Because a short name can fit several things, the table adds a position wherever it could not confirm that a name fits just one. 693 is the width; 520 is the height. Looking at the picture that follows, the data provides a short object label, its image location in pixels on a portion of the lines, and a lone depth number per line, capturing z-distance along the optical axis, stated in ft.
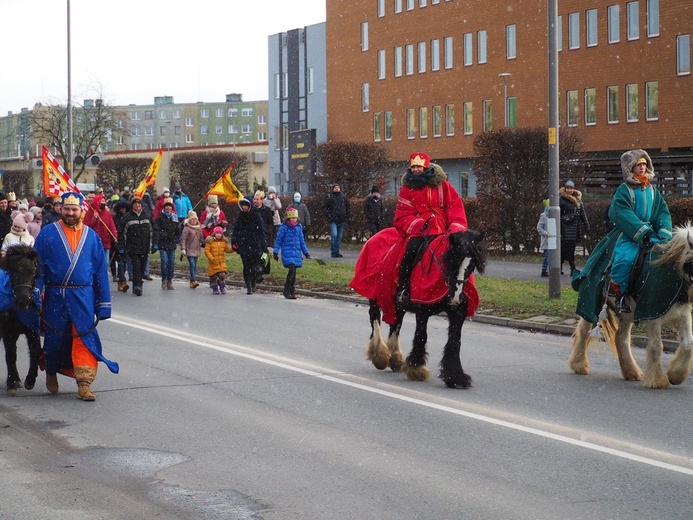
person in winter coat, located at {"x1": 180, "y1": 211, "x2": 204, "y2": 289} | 78.84
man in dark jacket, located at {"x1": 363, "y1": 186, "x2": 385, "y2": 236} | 103.35
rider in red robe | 35.73
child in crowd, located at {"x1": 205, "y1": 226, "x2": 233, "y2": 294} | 73.51
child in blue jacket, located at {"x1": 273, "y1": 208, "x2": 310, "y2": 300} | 69.51
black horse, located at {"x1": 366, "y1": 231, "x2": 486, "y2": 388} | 34.37
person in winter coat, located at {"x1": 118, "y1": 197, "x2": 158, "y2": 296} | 72.38
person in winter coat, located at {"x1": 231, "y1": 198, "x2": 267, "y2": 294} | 73.20
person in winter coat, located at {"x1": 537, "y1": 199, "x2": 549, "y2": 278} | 77.51
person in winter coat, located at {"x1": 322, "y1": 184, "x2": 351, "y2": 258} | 104.01
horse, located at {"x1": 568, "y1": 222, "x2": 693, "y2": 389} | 33.78
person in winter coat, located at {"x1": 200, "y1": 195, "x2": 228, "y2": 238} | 80.59
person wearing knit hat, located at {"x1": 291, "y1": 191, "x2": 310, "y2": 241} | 104.83
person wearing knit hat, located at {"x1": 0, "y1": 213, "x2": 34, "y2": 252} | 46.06
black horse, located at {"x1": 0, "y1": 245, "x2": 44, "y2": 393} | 33.27
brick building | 167.22
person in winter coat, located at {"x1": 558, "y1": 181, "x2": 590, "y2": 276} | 78.23
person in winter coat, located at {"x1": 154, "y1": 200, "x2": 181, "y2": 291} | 77.05
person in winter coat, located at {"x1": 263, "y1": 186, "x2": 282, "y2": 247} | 106.46
